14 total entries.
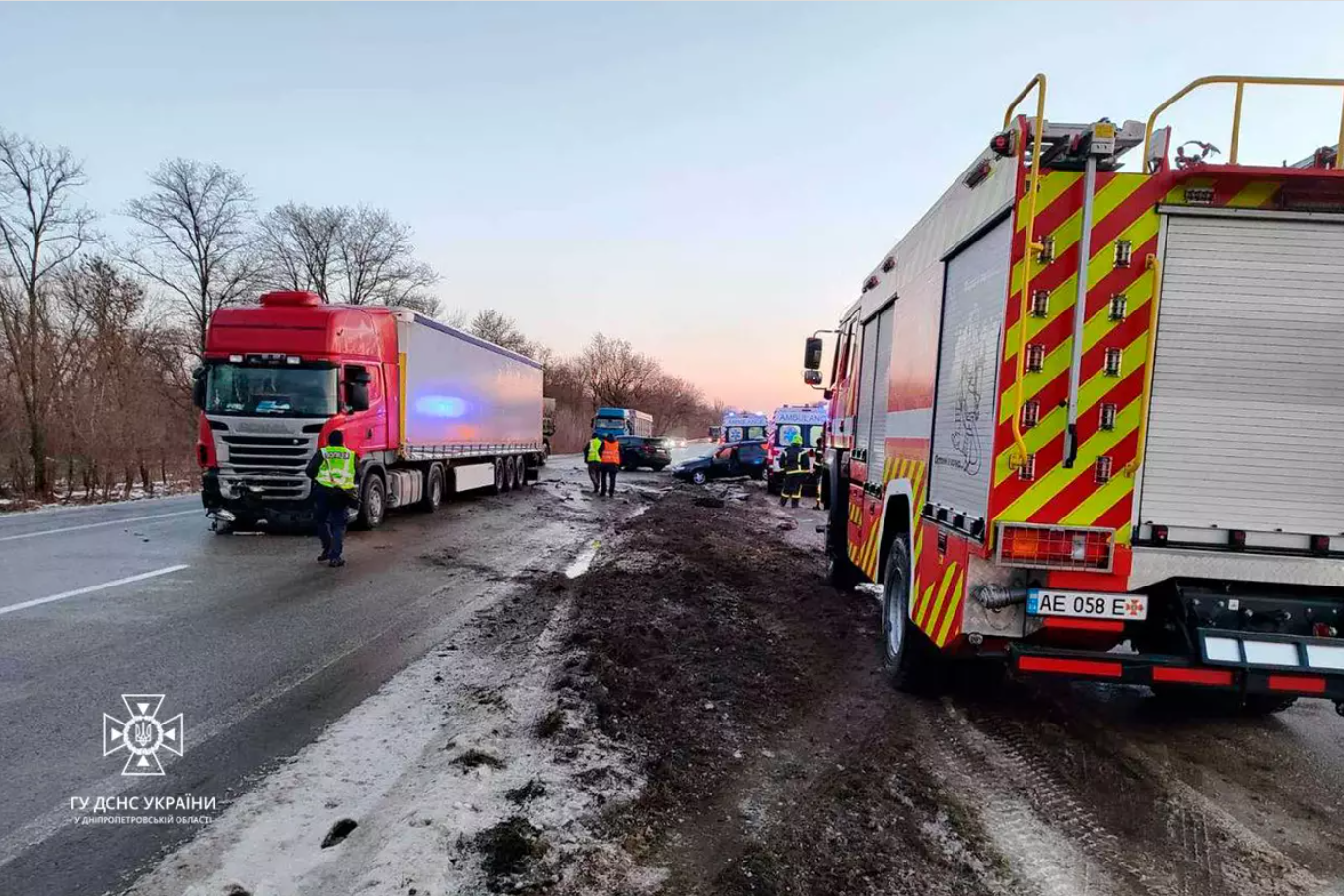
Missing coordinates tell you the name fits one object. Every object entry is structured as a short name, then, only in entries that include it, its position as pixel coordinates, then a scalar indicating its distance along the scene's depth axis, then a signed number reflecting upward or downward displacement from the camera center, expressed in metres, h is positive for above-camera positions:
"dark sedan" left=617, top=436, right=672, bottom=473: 32.88 -1.99
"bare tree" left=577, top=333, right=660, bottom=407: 89.44 +4.52
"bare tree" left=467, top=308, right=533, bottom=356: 76.43 +8.30
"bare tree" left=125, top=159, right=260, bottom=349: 35.25 +7.49
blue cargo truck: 37.38 -0.59
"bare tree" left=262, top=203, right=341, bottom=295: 50.00 +11.54
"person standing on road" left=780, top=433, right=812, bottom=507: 20.11 -1.68
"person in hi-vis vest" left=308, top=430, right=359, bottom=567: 9.21 -1.22
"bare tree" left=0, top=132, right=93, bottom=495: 21.08 +1.99
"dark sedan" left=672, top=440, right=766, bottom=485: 26.80 -1.90
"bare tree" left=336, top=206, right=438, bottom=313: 52.28 +10.18
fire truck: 3.49 +0.05
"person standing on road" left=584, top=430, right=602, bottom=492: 20.16 -1.44
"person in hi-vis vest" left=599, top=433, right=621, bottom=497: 20.00 -1.37
